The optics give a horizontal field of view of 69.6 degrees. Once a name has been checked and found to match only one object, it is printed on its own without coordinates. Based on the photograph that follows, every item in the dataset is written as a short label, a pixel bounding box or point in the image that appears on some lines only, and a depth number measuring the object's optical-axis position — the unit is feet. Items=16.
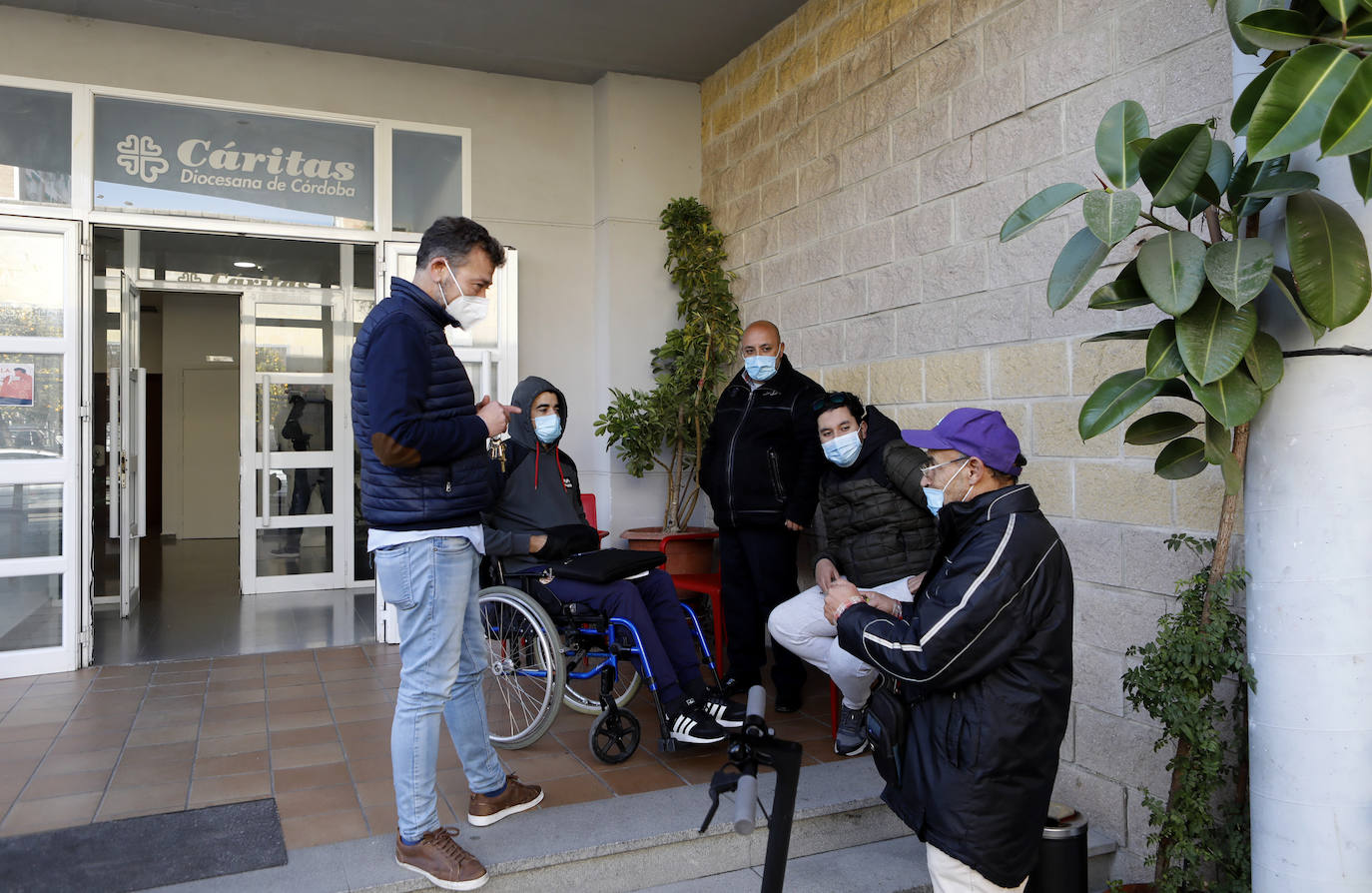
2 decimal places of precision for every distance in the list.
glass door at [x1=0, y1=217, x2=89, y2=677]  15.01
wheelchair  10.78
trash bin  7.57
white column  6.59
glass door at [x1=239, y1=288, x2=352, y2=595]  22.77
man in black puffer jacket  11.04
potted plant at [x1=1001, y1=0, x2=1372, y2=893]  5.53
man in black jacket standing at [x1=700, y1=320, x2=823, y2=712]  13.51
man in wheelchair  10.64
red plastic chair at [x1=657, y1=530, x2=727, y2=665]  14.49
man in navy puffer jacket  7.89
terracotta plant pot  16.47
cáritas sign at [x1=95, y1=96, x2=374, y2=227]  16.01
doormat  8.20
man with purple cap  6.57
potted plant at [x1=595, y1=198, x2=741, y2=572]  17.49
